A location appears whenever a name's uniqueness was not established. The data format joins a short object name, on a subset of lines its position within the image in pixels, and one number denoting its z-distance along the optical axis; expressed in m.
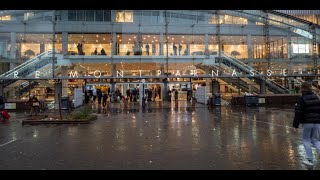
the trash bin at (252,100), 30.38
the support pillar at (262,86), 38.38
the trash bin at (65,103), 27.58
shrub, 17.51
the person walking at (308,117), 7.33
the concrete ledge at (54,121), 16.83
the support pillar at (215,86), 32.59
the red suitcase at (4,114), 19.91
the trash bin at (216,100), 30.70
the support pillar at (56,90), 30.09
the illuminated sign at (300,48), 47.62
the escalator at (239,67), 39.50
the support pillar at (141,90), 31.64
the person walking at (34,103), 22.19
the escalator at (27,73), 36.25
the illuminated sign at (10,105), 28.36
